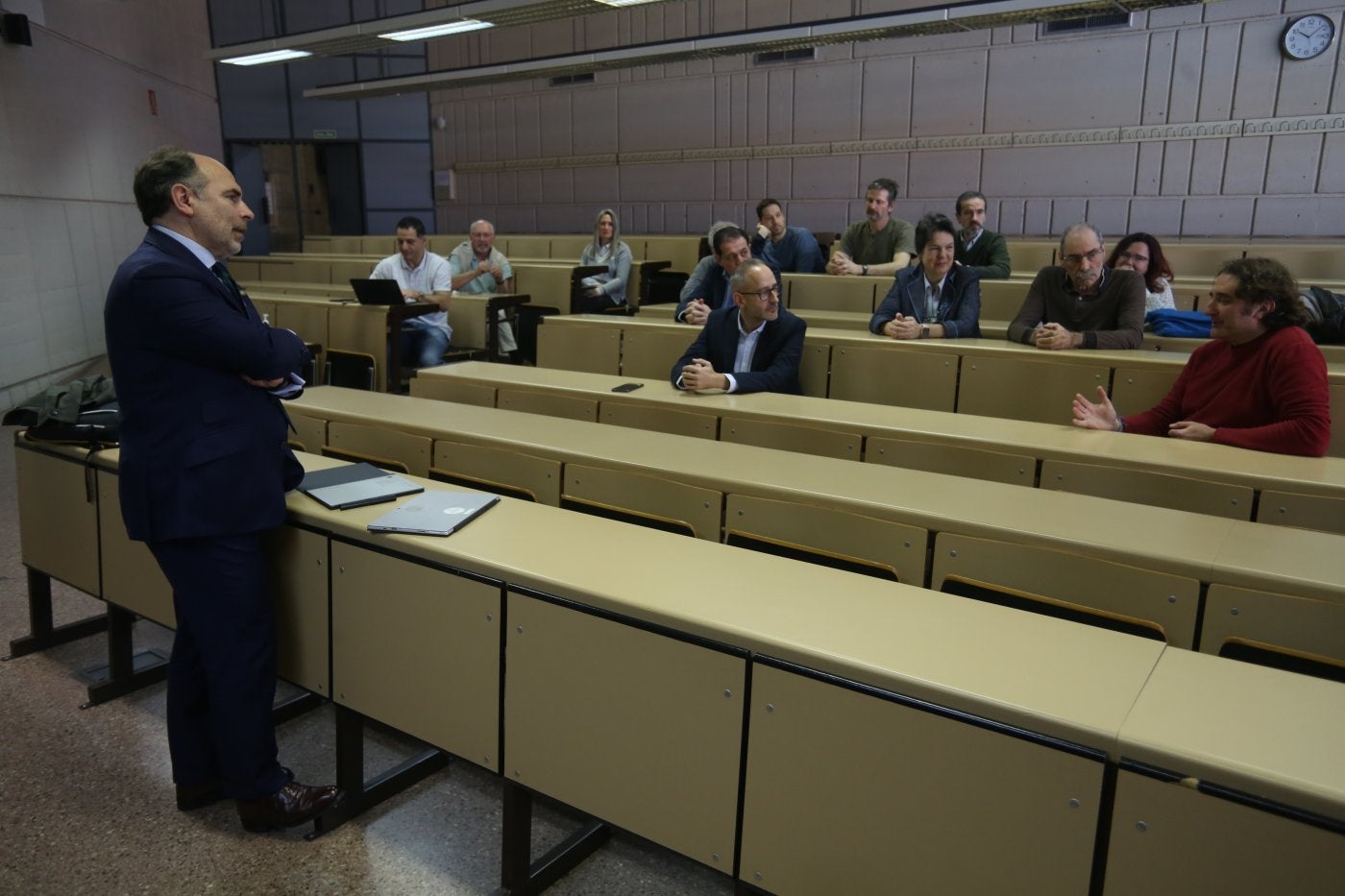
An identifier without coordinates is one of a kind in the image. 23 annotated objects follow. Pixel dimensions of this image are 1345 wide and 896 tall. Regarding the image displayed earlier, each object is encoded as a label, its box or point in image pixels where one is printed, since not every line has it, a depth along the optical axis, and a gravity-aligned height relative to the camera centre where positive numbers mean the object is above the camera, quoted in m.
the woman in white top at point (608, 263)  6.73 -0.08
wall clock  6.43 +1.63
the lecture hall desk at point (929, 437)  2.18 -0.52
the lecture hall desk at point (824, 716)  1.05 -0.65
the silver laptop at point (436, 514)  1.82 -0.56
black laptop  5.19 -0.24
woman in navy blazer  4.00 -0.16
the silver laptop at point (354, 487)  2.01 -0.56
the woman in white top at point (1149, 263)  4.09 -0.01
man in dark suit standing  1.76 -0.40
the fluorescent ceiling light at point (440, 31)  6.52 +1.66
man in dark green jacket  5.19 +0.09
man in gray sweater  3.47 -0.18
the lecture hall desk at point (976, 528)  1.57 -0.56
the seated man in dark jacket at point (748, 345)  3.37 -0.36
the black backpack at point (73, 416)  2.56 -0.49
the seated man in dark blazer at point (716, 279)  4.42 -0.13
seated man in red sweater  2.46 -0.33
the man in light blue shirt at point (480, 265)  6.46 -0.10
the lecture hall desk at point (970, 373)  3.23 -0.45
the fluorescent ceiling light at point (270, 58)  7.70 +1.70
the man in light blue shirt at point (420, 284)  5.48 -0.22
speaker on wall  6.32 +1.54
